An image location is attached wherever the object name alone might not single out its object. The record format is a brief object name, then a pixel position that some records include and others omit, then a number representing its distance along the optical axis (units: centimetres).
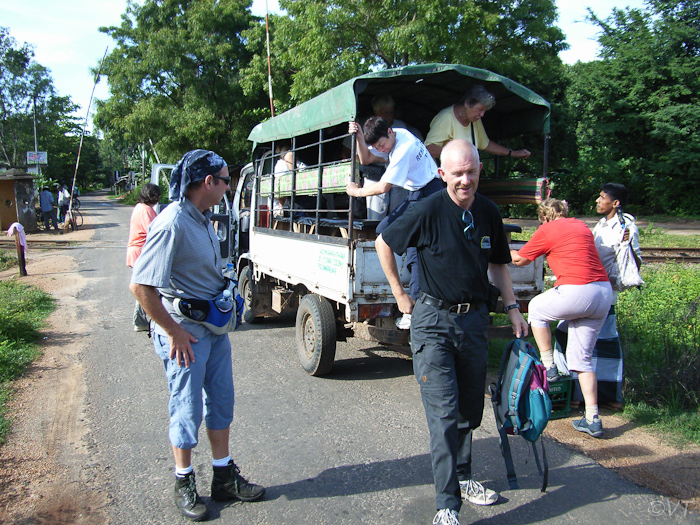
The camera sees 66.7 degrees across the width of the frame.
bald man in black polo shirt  281
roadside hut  1983
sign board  3212
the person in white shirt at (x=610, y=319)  449
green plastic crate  439
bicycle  2166
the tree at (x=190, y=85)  2250
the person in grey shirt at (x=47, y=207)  2100
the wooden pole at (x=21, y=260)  1127
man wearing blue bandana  273
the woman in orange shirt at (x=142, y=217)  617
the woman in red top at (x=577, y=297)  405
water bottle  292
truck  470
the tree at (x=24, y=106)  4100
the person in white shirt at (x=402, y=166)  410
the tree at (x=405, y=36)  1389
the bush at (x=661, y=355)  440
